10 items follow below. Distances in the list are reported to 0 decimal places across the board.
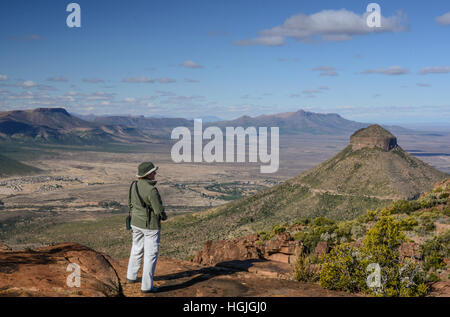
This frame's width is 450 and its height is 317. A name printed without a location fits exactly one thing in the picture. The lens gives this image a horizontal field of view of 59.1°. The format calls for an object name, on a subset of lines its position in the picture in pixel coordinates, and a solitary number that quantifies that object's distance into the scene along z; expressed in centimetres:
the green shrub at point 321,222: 2604
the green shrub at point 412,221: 1744
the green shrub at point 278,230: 2444
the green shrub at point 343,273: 1002
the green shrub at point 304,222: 2719
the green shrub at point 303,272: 1091
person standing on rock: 841
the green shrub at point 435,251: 1341
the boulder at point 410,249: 1394
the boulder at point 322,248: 1664
